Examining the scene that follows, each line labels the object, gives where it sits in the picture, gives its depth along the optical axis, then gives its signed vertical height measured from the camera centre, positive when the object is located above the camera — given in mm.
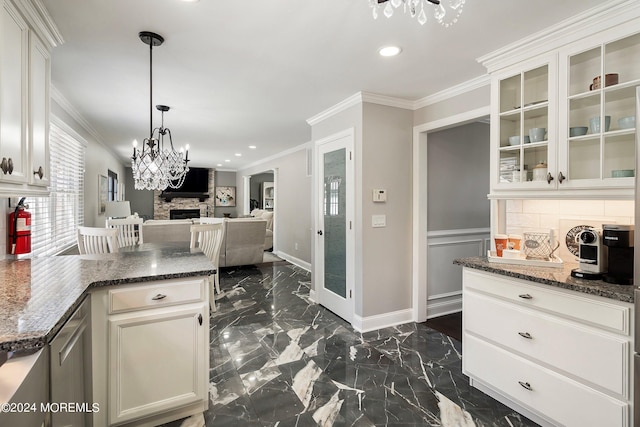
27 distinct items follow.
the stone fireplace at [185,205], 10164 +163
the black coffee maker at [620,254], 1641 -220
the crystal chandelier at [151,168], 2902 +402
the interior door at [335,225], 3439 -171
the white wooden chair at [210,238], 3709 -332
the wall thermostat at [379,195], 3283 +164
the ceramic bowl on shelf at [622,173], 1759 +220
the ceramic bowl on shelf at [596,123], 1856 +528
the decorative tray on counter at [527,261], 2016 -327
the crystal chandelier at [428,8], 1224 +923
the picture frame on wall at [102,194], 5230 +262
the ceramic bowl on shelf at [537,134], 2141 +531
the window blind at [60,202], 2885 +70
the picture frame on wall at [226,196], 10750 +477
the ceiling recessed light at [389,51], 2273 +1169
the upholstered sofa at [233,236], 5168 -449
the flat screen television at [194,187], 10047 +744
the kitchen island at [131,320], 1552 -594
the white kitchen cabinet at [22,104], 1474 +550
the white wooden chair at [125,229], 3814 -243
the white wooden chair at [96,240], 2821 -280
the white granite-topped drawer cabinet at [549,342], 1525 -730
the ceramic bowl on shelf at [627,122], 1759 +507
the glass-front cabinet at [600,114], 1800 +596
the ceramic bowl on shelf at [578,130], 1954 +507
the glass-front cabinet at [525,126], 2074 +607
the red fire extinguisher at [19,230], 2094 -139
